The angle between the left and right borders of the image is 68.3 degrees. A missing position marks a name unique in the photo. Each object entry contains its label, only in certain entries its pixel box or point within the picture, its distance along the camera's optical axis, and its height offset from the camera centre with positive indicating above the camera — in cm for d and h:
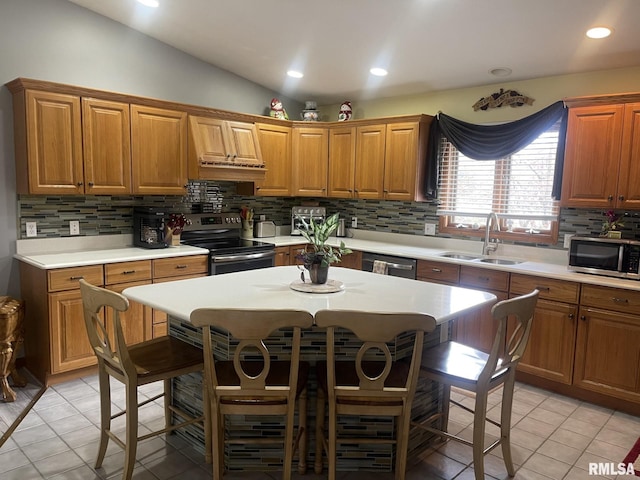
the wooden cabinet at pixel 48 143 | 331 +34
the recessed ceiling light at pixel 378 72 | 420 +114
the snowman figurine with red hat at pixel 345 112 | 504 +91
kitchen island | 224 -52
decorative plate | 253 -49
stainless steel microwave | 313 -36
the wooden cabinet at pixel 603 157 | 317 +32
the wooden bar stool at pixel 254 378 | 178 -78
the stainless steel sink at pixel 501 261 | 389 -50
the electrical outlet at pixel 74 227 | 383 -29
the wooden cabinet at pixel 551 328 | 324 -88
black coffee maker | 400 -30
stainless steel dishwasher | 409 -59
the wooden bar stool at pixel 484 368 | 203 -78
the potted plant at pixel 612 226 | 339 -16
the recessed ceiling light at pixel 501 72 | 383 +106
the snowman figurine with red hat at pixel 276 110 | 500 +90
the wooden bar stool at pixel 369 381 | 179 -79
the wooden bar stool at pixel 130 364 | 201 -79
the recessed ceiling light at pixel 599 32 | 295 +108
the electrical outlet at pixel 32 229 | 361 -30
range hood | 417 +40
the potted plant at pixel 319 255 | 261 -32
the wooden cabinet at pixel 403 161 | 444 +35
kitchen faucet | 408 -32
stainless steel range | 412 -48
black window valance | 372 +56
